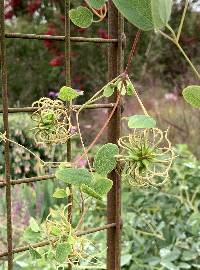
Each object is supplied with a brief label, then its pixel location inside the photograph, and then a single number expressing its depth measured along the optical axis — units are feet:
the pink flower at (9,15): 20.99
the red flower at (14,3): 20.58
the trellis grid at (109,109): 2.45
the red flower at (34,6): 19.51
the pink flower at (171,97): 17.31
